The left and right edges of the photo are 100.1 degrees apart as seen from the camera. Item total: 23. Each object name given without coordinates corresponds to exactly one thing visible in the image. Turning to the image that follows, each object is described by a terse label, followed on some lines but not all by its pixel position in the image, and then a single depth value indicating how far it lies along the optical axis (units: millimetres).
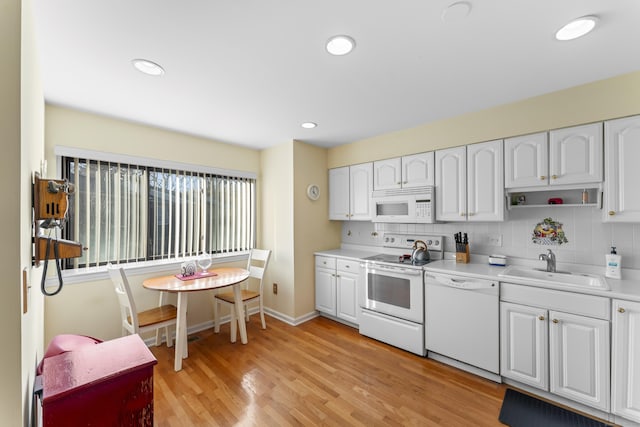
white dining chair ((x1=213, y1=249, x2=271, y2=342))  3024
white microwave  2887
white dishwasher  2254
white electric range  2693
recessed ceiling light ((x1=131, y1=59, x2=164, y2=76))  1746
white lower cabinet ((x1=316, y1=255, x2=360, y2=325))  3297
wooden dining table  2477
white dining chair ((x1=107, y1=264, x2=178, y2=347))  2318
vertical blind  2570
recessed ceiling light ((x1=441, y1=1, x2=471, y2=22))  1285
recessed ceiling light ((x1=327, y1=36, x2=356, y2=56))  1532
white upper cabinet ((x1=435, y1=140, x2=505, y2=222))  2510
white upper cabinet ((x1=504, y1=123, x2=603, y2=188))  2076
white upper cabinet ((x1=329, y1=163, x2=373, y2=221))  3500
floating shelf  2219
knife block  2828
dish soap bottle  2068
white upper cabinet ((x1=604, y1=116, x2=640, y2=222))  1918
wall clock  3672
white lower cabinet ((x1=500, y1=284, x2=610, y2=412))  1829
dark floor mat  1820
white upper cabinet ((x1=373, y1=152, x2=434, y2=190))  2963
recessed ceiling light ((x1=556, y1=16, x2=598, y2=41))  1401
